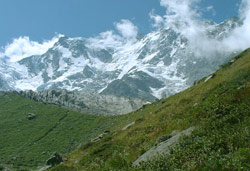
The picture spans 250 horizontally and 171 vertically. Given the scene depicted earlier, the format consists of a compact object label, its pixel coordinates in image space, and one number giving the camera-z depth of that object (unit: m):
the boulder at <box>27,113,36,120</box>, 111.67
